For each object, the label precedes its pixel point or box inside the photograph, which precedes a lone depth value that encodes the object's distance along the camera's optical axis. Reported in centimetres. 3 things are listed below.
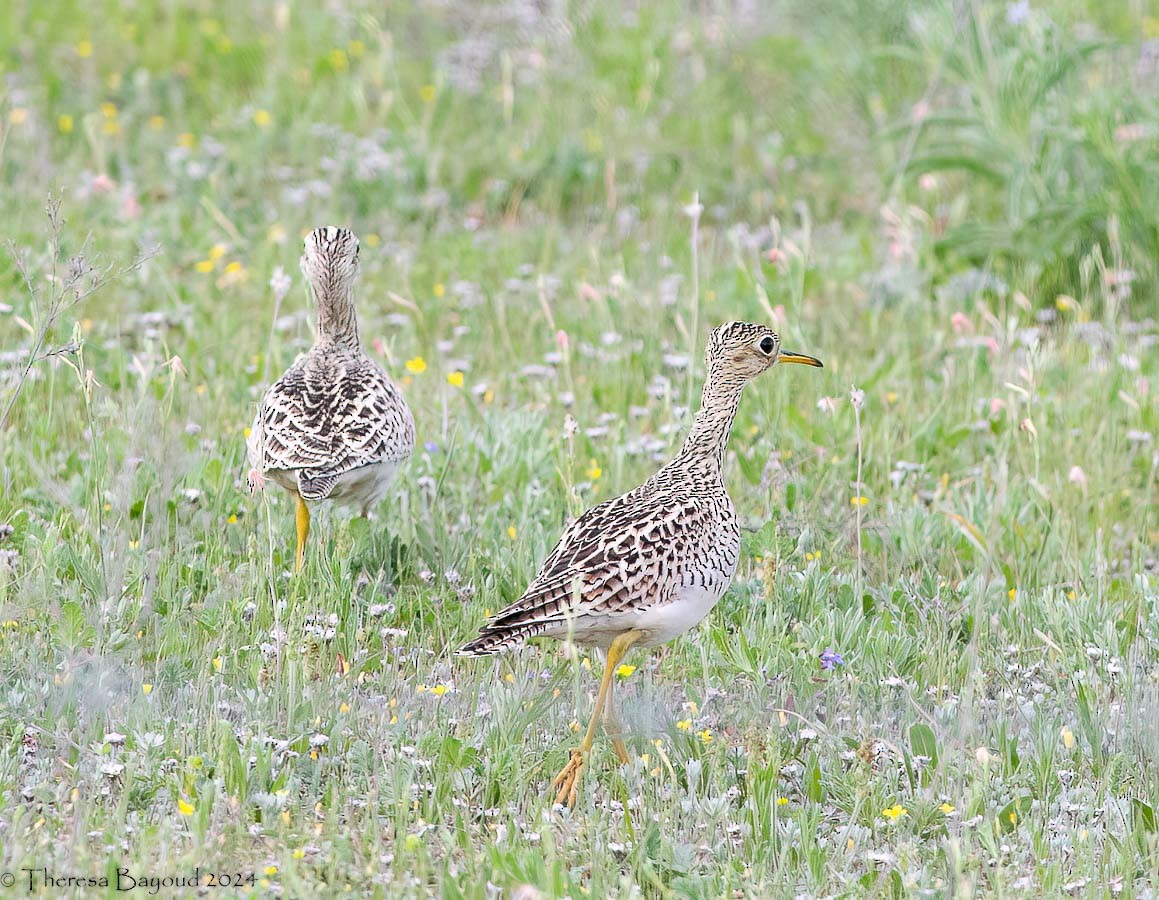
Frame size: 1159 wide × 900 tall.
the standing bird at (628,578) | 892
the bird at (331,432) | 1078
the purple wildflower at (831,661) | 997
